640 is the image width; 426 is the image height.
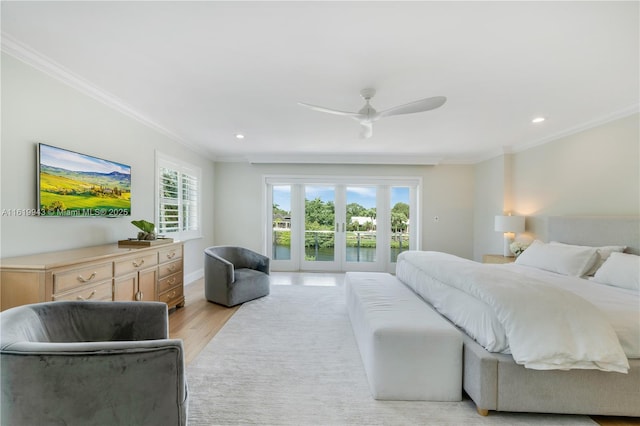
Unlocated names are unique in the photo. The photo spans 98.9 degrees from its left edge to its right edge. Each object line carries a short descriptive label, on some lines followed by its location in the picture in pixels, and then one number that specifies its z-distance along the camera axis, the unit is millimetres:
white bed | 1624
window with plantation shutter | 4142
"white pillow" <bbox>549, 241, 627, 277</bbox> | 3023
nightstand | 4414
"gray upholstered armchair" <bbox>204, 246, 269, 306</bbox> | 3775
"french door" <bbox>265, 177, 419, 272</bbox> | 6148
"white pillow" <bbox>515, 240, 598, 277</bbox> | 3054
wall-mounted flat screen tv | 2332
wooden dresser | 1888
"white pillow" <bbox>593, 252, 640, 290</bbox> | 2506
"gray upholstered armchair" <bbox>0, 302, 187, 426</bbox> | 1063
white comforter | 1612
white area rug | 1755
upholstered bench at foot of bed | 1911
